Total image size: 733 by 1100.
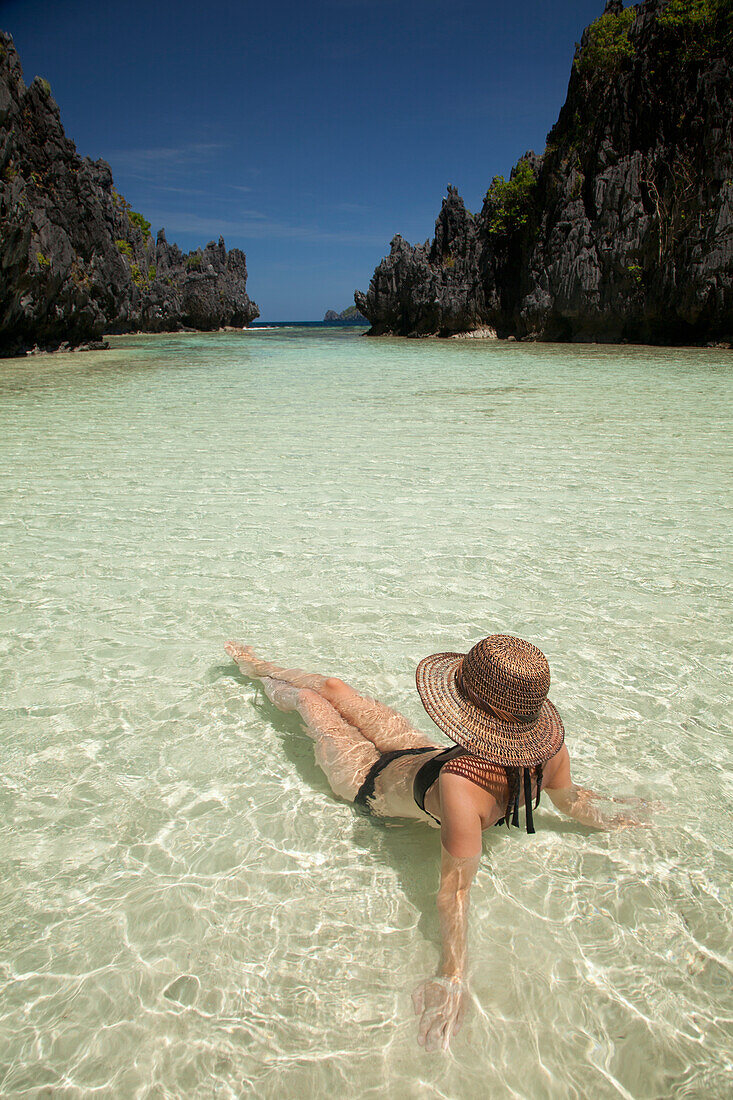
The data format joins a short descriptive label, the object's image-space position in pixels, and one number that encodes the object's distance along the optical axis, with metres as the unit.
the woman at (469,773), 1.68
